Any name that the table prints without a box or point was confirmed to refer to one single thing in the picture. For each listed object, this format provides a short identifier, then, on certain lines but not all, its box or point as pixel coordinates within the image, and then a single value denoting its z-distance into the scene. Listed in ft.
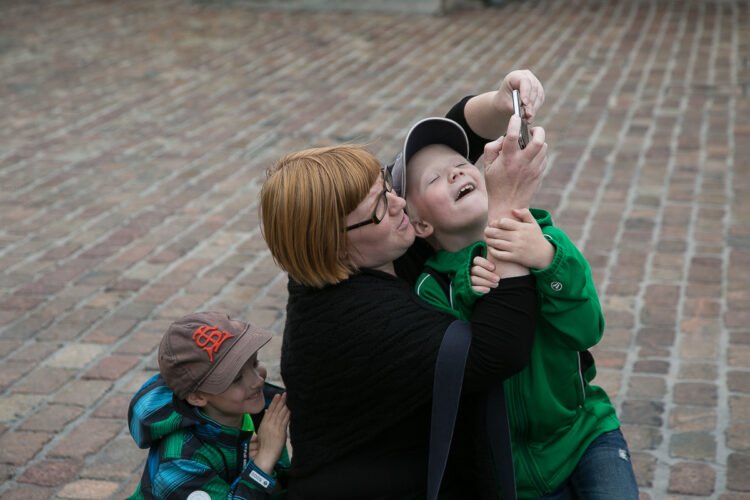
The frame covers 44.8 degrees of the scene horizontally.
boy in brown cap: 7.50
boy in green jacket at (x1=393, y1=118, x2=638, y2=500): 6.38
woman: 6.37
